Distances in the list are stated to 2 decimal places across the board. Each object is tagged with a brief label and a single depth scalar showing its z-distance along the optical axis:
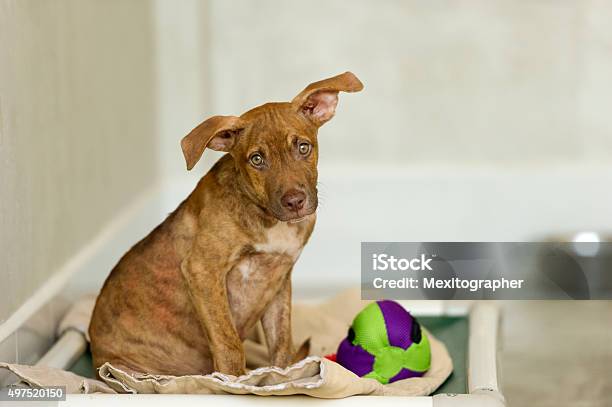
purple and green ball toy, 2.36
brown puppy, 2.00
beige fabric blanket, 1.95
